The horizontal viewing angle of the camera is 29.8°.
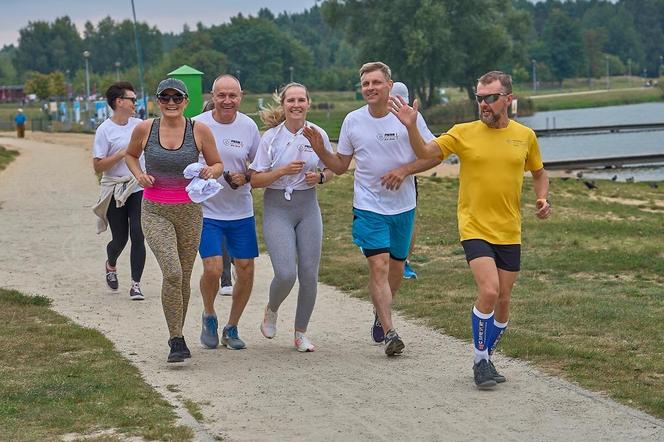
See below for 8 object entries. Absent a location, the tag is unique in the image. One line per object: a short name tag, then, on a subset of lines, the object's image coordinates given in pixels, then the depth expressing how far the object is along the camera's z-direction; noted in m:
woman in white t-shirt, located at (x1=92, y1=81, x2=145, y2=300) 11.70
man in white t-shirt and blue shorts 8.87
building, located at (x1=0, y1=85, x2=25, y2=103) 159.00
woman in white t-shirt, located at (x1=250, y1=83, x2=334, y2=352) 8.65
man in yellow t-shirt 7.67
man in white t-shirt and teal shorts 8.49
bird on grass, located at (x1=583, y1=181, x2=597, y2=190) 29.94
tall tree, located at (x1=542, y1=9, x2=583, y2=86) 181.38
